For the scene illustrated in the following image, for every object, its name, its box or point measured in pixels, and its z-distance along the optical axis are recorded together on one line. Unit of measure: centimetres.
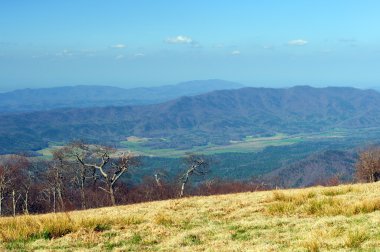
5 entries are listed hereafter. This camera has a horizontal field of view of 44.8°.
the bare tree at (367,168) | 7688
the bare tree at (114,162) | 5069
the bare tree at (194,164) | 6096
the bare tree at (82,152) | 5356
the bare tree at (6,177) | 6618
